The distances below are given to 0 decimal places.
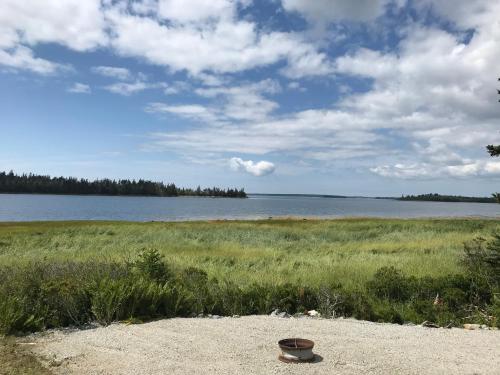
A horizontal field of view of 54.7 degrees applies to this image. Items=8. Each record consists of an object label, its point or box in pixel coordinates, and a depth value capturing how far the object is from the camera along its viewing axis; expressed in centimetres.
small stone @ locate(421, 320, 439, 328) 839
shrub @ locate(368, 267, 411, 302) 1066
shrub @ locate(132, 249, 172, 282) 1062
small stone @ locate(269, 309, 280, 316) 897
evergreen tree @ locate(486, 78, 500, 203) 1181
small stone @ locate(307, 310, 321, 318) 911
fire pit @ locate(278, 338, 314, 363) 582
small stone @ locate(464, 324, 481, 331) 820
